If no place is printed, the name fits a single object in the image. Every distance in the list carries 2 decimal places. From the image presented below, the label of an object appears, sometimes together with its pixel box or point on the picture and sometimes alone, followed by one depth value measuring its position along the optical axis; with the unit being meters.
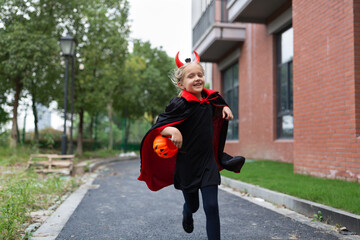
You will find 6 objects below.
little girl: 2.94
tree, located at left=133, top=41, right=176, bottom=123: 32.81
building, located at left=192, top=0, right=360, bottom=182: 6.31
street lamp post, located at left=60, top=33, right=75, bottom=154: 11.53
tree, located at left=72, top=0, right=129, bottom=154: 17.58
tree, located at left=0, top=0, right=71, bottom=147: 14.55
